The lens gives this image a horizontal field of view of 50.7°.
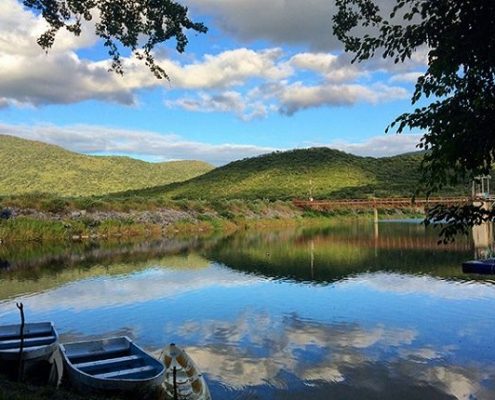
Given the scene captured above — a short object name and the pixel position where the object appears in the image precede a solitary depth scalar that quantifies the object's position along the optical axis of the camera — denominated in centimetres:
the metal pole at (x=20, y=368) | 1194
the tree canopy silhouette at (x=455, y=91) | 672
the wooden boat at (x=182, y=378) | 1121
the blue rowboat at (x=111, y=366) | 1049
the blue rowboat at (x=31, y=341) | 1248
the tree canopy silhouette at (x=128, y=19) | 1089
